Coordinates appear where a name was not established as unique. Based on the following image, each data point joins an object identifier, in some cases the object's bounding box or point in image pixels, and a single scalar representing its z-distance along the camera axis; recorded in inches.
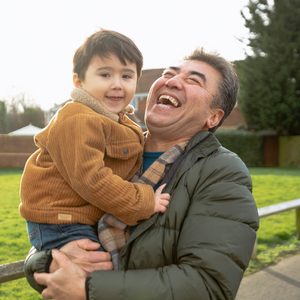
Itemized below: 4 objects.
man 59.5
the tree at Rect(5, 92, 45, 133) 1565.0
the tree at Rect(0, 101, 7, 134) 1230.3
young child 64.8
